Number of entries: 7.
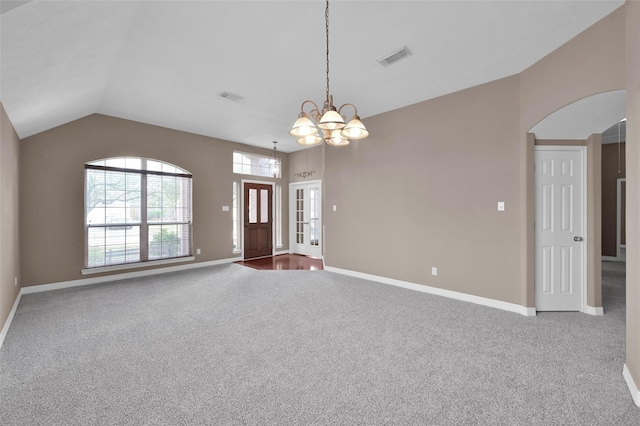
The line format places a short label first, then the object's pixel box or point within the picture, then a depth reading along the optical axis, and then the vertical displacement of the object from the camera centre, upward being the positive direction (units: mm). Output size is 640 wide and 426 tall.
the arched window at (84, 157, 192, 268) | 4785 +30
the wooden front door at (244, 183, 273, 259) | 7180 -217
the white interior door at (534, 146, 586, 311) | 3447 -203
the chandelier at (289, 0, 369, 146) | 2303 +750
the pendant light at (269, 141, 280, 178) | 7530 +1369
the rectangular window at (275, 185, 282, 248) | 7902 -85
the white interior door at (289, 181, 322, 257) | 7441 -170
